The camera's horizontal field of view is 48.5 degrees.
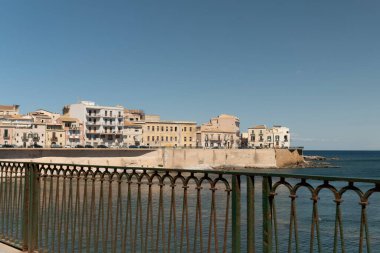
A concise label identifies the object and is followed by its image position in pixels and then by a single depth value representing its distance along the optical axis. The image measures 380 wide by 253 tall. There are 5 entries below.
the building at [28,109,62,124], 83.14
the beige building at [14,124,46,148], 77.31
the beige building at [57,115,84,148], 85.38
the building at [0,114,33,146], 75.69
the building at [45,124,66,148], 82.06
